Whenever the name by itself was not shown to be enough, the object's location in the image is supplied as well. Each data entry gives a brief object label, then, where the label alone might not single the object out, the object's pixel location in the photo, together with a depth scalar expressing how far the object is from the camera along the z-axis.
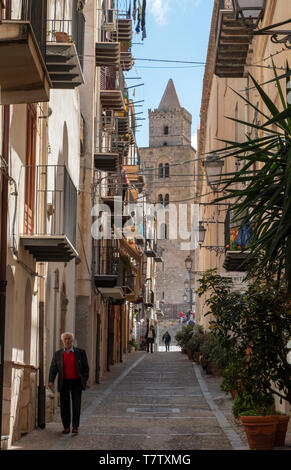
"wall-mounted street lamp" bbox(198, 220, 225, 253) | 30.20
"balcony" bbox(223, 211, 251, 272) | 17.86
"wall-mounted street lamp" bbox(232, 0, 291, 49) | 9.84
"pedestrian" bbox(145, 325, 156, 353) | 49.06
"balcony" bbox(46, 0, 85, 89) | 13.18
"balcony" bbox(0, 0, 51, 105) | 7.96
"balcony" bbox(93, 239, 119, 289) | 26.31
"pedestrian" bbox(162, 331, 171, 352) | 58.19
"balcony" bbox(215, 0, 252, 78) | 14.96
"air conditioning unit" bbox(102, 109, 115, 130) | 30.03
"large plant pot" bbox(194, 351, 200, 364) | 34.47
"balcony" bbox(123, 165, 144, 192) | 49.11
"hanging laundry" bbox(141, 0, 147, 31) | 16.25
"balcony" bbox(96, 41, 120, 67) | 24.34
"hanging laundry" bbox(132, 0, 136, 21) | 16.96
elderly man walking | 12.88
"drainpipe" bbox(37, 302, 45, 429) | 13.73
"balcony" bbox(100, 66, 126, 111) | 28.41
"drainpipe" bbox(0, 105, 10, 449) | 10.72
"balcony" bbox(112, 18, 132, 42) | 28.66
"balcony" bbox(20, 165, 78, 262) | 13.23
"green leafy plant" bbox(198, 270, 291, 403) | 10.30
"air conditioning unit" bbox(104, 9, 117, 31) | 27.33
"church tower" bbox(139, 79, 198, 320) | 108.25
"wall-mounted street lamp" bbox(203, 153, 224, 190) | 19.83
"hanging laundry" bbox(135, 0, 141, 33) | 16.70
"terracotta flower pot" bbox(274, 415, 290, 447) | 11.20
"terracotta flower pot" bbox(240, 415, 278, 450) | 10.89
